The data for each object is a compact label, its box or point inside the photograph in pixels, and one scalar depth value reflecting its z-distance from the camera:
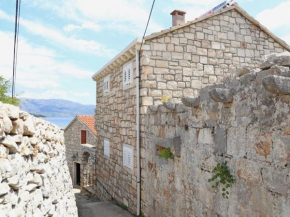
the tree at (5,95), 6.82
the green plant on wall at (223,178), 3.52
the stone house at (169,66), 7.01
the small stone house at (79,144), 15.92
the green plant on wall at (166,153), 5.27
